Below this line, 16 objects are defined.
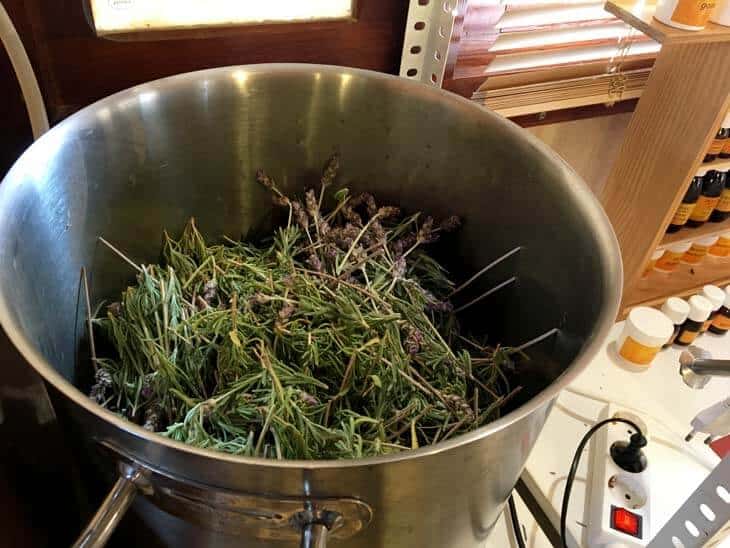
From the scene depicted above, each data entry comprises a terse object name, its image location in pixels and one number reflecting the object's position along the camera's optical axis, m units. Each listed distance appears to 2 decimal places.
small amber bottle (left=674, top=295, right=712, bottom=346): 1.01
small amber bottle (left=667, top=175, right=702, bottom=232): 1.01
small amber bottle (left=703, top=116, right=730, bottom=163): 0.94
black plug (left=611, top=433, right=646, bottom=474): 0.76
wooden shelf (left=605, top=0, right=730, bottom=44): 0.78
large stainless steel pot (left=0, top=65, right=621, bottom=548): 0.40
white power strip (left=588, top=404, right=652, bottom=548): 0.72
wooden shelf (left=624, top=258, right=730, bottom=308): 1.11
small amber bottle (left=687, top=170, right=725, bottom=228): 1.04
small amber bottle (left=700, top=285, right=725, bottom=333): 1.04
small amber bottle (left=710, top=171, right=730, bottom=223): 1.05
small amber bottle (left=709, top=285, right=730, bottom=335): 1.07
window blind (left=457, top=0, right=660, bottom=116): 0.90
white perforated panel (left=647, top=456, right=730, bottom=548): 0.49
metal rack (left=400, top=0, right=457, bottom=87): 0.77
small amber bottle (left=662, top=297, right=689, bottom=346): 1.00
